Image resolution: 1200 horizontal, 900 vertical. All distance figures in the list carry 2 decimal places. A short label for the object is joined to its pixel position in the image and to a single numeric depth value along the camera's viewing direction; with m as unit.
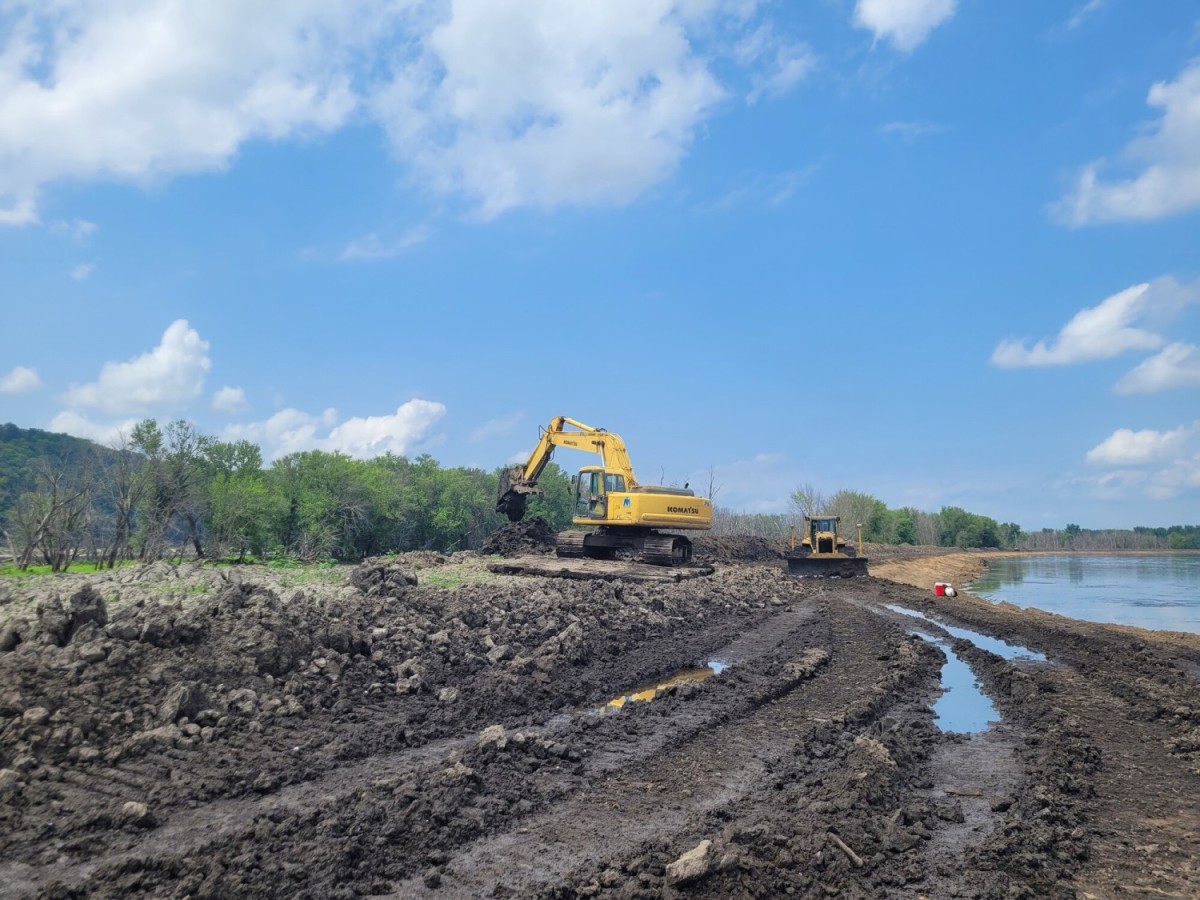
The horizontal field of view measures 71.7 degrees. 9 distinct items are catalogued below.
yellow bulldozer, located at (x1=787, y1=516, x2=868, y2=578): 30.06
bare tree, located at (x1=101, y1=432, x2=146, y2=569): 31.53
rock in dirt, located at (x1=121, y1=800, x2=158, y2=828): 5.48
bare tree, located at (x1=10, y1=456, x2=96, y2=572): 28.03
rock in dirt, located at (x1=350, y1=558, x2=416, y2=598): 12.96
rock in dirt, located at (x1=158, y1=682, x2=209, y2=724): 7.27
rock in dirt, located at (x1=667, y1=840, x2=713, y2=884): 4.62
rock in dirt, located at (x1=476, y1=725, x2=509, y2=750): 7.04
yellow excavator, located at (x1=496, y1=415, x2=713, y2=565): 24.19
